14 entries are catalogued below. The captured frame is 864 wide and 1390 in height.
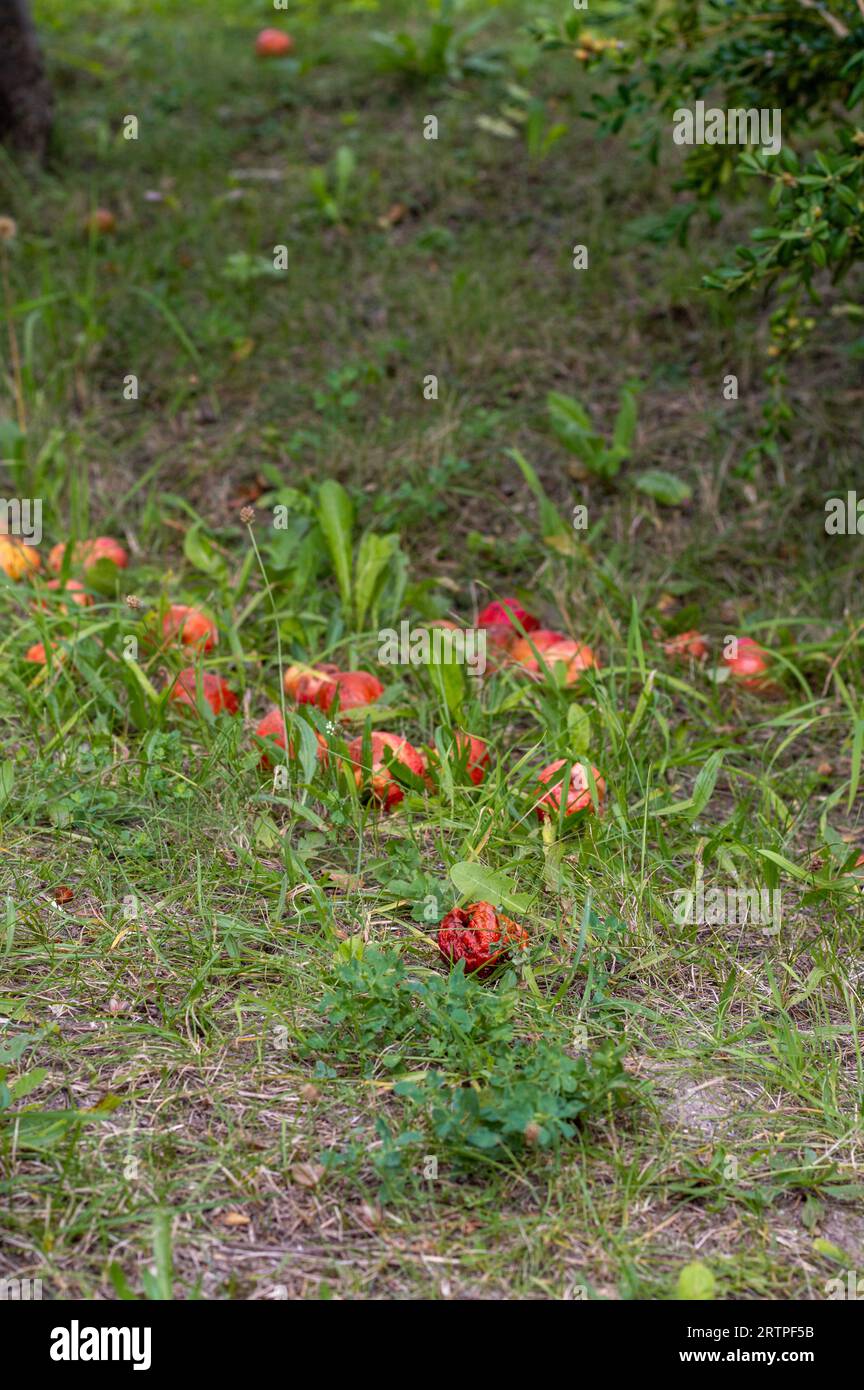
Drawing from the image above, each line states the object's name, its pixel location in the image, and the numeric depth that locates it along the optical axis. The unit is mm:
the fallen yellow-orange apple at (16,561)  3373
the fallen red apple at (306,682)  2902
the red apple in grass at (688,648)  3248
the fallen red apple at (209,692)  2883
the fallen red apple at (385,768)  2592
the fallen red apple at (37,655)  3025
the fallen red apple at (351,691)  2883
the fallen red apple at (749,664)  3160
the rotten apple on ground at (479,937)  2166
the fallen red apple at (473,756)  2604
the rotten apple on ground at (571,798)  2535
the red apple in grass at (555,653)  3031
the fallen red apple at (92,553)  3455
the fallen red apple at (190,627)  3082
